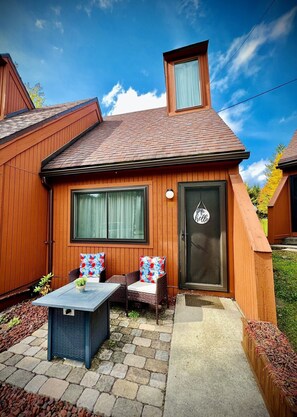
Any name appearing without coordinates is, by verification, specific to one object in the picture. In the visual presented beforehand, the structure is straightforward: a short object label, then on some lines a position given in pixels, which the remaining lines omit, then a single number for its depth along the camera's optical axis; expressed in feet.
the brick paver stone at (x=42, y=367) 6.90
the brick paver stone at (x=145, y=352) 7.68
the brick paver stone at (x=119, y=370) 6.66
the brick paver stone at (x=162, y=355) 7.47
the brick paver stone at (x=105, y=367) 6.82
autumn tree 54.34
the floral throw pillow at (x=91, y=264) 13.61
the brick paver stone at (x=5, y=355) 7.54
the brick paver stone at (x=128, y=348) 7.93
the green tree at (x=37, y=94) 36.58
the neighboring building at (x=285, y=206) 22.35
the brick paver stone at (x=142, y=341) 8.38
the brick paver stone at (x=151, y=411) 5.23
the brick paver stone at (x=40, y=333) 9.20
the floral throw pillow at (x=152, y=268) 12.37
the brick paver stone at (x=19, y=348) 8.00
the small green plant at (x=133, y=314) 10.72
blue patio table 7.22
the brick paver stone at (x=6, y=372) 6.62
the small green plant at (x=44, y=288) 12.98
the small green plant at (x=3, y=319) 10.50
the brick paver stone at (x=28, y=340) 8.66
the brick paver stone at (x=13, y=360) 7.31
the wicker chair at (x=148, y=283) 10.43
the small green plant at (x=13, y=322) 9.91
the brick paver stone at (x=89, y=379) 6.33
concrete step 21.81
